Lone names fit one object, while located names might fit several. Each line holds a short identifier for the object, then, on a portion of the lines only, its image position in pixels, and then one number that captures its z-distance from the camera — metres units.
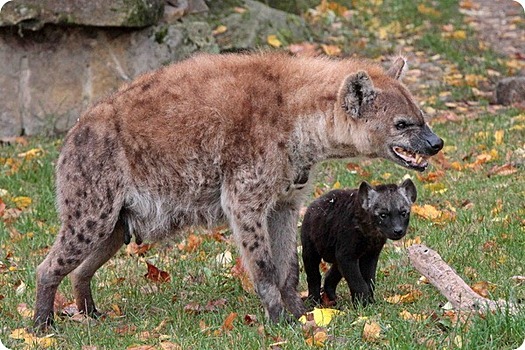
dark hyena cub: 12.87
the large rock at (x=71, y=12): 22.78
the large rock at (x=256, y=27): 25.20
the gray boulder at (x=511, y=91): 24.00
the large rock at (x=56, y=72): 23.55
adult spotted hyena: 12.55
